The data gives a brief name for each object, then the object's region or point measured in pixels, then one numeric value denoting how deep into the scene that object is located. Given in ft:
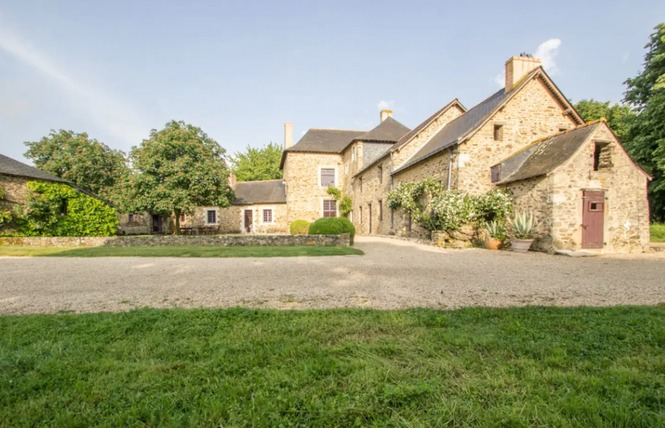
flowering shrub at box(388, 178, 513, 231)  38.40
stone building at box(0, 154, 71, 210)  48.11
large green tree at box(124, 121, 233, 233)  62.49
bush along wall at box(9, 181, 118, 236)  47.06
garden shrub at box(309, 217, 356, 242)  42.14
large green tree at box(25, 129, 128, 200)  80.33
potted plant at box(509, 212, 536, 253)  34.22
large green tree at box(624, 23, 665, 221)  50.83
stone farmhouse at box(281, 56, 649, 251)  33.37
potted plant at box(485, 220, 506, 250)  36.58
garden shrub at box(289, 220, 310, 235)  74.43
